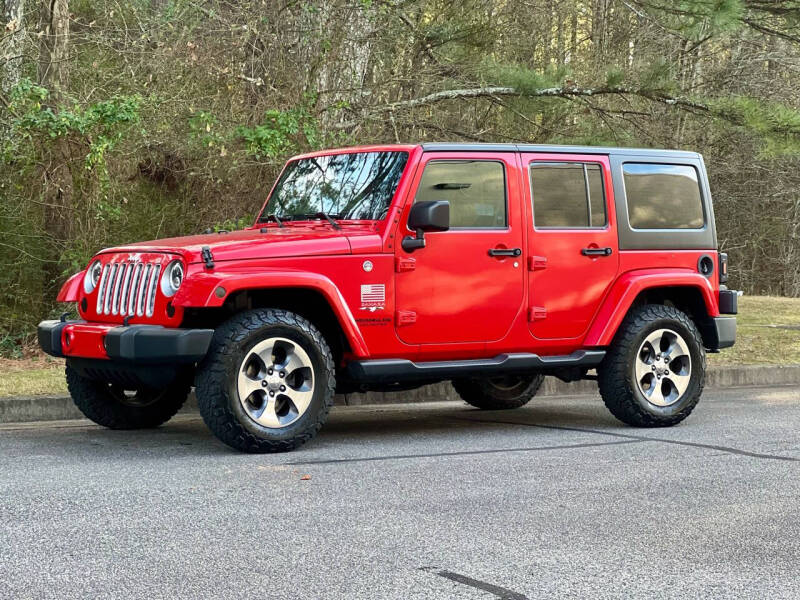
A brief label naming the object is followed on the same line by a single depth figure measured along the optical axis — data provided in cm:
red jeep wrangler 785
